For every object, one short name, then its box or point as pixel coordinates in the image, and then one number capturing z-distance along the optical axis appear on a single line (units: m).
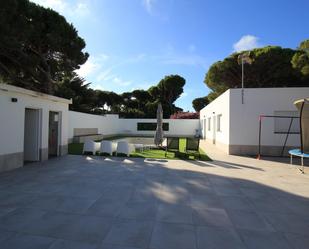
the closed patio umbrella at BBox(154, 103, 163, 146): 12.55
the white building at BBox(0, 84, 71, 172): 6.96
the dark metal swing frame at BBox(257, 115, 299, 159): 10.55
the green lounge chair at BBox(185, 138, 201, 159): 10.23
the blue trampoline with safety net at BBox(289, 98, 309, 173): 8.40
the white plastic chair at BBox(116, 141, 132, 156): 10.20
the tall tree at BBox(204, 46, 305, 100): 16.92
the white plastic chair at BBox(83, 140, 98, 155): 10.52
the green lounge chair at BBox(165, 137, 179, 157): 10.62
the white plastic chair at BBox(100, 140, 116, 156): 10.33
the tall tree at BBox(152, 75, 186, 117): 34.69
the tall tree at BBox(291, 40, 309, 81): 9.37
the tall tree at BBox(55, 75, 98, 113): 27.74
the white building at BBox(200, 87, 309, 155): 10.94
